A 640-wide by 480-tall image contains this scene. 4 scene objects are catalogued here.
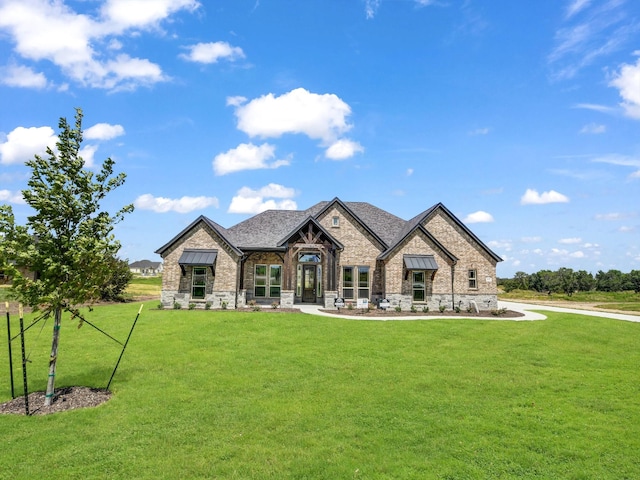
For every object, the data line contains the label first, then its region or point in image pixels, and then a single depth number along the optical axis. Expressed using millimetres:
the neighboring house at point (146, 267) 133588
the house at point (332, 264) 26234
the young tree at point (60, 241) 9016
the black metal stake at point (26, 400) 8656
